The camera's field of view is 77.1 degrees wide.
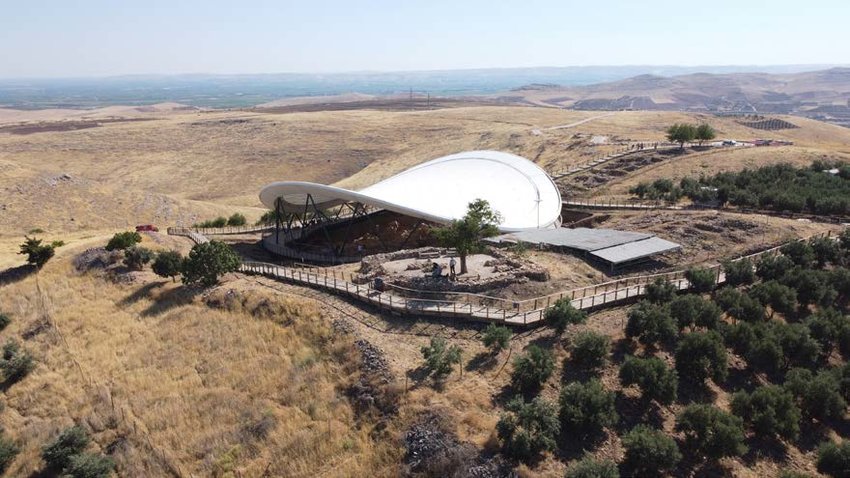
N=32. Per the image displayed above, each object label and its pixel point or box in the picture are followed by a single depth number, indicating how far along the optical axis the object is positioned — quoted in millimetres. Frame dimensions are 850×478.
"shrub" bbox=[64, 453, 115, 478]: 24297
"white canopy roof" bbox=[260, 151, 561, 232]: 47219
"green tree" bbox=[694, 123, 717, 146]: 82500
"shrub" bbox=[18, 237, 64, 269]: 43753
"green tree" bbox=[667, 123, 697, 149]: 80688
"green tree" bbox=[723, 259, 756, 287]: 35250
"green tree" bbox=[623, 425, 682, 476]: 20250
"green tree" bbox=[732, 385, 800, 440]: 23094
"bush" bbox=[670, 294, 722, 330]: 29609
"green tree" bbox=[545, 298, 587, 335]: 29047
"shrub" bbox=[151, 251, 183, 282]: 40062
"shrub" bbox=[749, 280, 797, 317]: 32031
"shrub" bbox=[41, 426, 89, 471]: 25562
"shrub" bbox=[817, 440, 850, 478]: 20953
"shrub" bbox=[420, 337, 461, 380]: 26156
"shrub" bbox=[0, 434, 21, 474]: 26172
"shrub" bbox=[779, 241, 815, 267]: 37219
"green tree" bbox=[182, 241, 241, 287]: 37906
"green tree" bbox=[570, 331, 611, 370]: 26531
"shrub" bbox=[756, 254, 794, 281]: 35844
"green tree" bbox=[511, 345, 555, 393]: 24844
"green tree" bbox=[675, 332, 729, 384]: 26219
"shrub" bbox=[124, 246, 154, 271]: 43469
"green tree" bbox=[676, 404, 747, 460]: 21281
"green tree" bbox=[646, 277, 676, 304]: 32412
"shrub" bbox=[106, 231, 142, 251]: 44888
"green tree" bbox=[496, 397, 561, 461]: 21047
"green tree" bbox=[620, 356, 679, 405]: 24078
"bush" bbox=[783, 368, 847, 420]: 24422
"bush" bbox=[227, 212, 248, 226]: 64250
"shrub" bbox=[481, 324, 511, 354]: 27422
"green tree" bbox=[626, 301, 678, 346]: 28188
